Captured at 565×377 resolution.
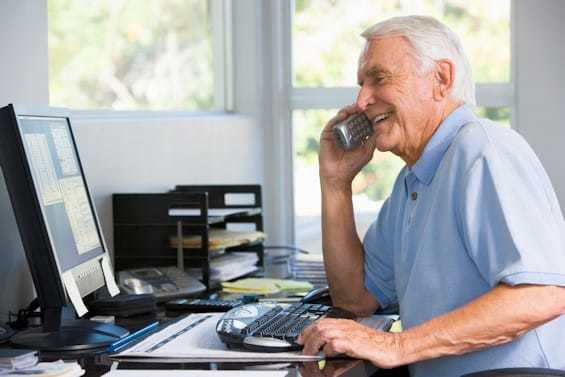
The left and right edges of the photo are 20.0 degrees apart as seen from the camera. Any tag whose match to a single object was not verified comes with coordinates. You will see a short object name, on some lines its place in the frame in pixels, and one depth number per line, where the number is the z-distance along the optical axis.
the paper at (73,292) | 2.88
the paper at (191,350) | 2.82
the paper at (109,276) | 3.19
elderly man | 2.80
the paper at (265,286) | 3.84
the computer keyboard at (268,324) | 2.86
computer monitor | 2.82
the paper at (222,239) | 3.89
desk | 2.73
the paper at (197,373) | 2.69
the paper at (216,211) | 3.89
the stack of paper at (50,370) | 2.60
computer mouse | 3.48
